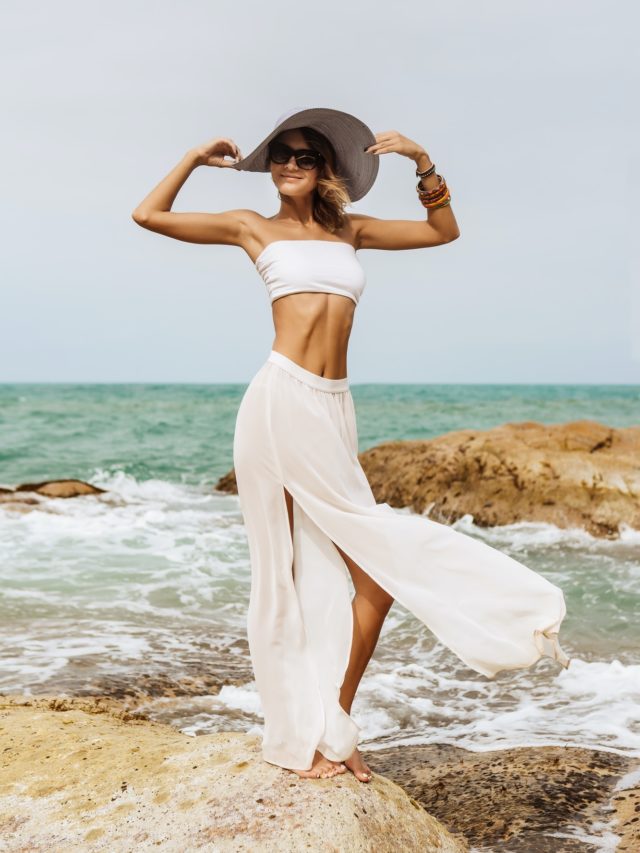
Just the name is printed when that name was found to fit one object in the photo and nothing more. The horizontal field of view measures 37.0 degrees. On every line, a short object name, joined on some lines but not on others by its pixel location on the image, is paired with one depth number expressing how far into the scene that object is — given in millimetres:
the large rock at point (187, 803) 3189
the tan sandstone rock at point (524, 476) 12539
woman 3381
